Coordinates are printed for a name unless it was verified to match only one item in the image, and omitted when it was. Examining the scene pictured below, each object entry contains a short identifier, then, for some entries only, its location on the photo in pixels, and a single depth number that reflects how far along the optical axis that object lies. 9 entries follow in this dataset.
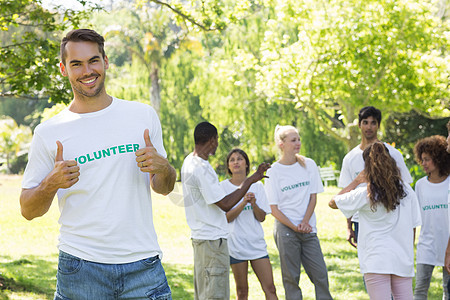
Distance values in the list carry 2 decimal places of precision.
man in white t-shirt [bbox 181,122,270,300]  5.77
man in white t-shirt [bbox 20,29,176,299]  3.07
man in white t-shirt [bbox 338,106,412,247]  6.64
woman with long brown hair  5.28
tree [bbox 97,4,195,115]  38.53
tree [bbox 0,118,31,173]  44.03
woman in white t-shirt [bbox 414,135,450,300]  6.35
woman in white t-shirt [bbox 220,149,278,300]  6.60
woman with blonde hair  7.06
